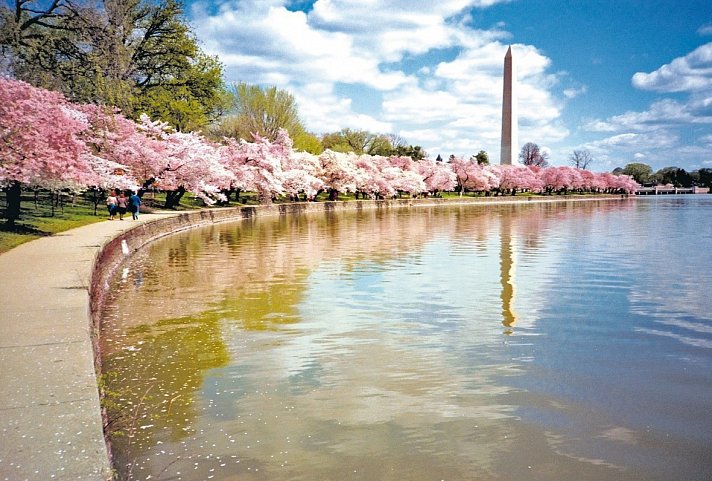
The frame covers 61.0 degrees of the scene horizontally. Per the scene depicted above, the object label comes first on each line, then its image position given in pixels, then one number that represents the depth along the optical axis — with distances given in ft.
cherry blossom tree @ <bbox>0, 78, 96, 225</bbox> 66.39
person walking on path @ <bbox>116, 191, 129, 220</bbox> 98.63
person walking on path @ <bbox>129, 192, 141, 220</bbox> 100.78
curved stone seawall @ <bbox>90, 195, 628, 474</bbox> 43.45
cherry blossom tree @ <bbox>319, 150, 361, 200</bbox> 229.25
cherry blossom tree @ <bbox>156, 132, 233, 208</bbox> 134.62
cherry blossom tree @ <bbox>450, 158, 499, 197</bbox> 338.75
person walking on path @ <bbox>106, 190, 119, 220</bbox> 101.14
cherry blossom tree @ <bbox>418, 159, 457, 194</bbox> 311.41
